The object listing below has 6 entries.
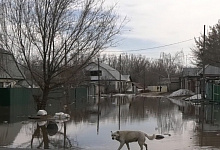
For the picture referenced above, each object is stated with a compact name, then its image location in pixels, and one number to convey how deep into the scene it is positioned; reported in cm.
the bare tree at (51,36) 2066
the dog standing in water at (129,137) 1190
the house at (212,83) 4085
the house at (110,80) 8425
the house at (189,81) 6656
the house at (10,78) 4129
